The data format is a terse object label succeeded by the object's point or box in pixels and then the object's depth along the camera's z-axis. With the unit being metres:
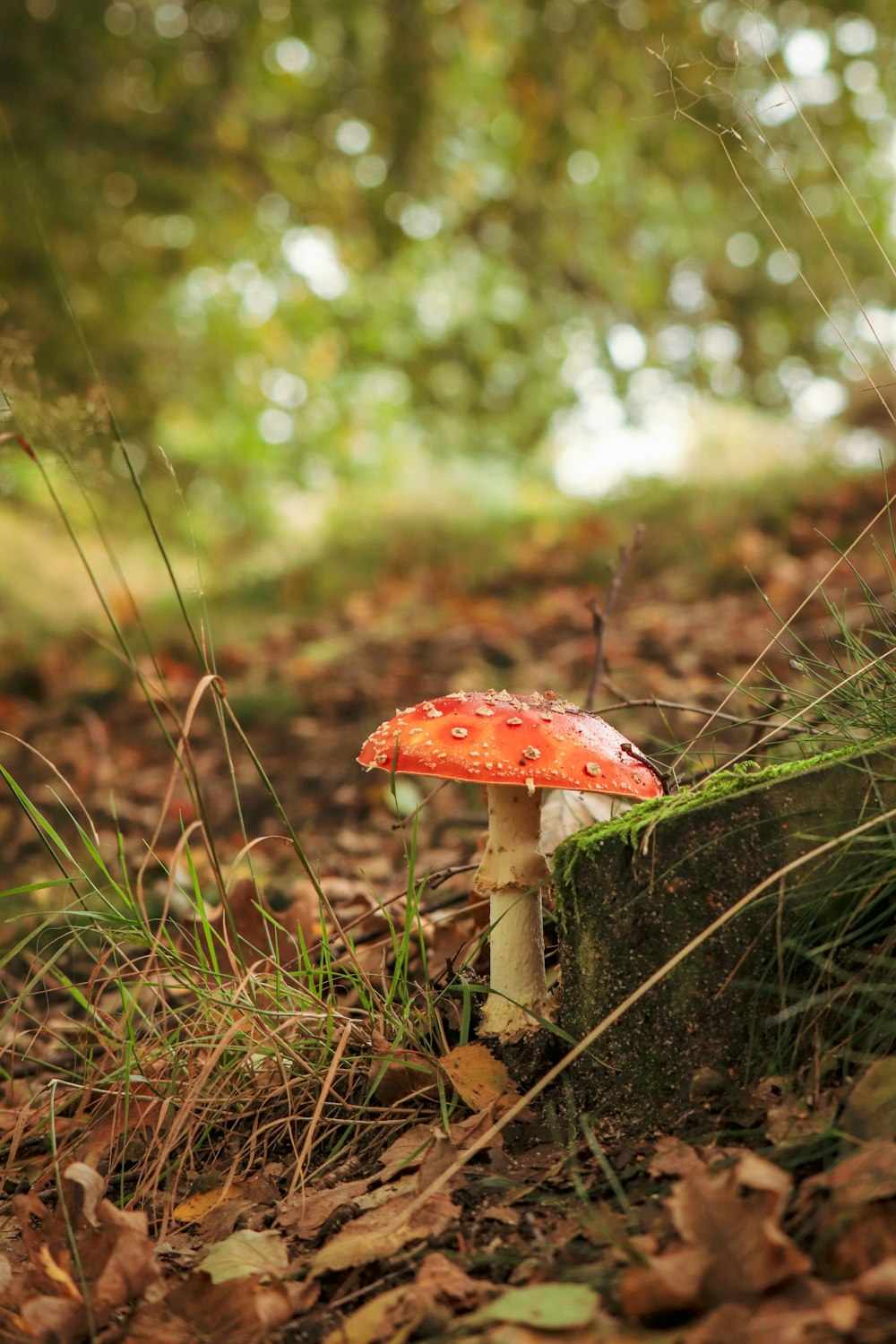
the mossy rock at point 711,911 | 0.65
